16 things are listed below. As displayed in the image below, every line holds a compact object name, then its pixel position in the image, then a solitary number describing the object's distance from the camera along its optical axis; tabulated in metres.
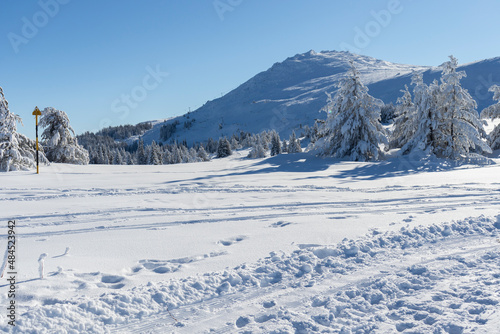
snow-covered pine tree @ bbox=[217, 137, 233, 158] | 80.44
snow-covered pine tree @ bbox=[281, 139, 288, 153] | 88.46
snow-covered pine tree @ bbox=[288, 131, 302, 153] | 74.56
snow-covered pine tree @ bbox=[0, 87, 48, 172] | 17.58
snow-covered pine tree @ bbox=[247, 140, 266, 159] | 87.19
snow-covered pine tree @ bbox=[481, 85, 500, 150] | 29.53
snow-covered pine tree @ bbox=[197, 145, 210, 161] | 85.24
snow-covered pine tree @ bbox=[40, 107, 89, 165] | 26.48
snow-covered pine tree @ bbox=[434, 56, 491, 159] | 22.83
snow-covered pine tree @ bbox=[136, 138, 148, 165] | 73.05
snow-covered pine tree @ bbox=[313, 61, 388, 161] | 23.94
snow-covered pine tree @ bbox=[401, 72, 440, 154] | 23.45
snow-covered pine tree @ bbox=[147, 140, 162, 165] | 66.00
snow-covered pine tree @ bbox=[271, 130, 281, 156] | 79.12
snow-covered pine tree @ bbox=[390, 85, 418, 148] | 27.60
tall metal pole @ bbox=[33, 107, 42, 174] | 15.96
